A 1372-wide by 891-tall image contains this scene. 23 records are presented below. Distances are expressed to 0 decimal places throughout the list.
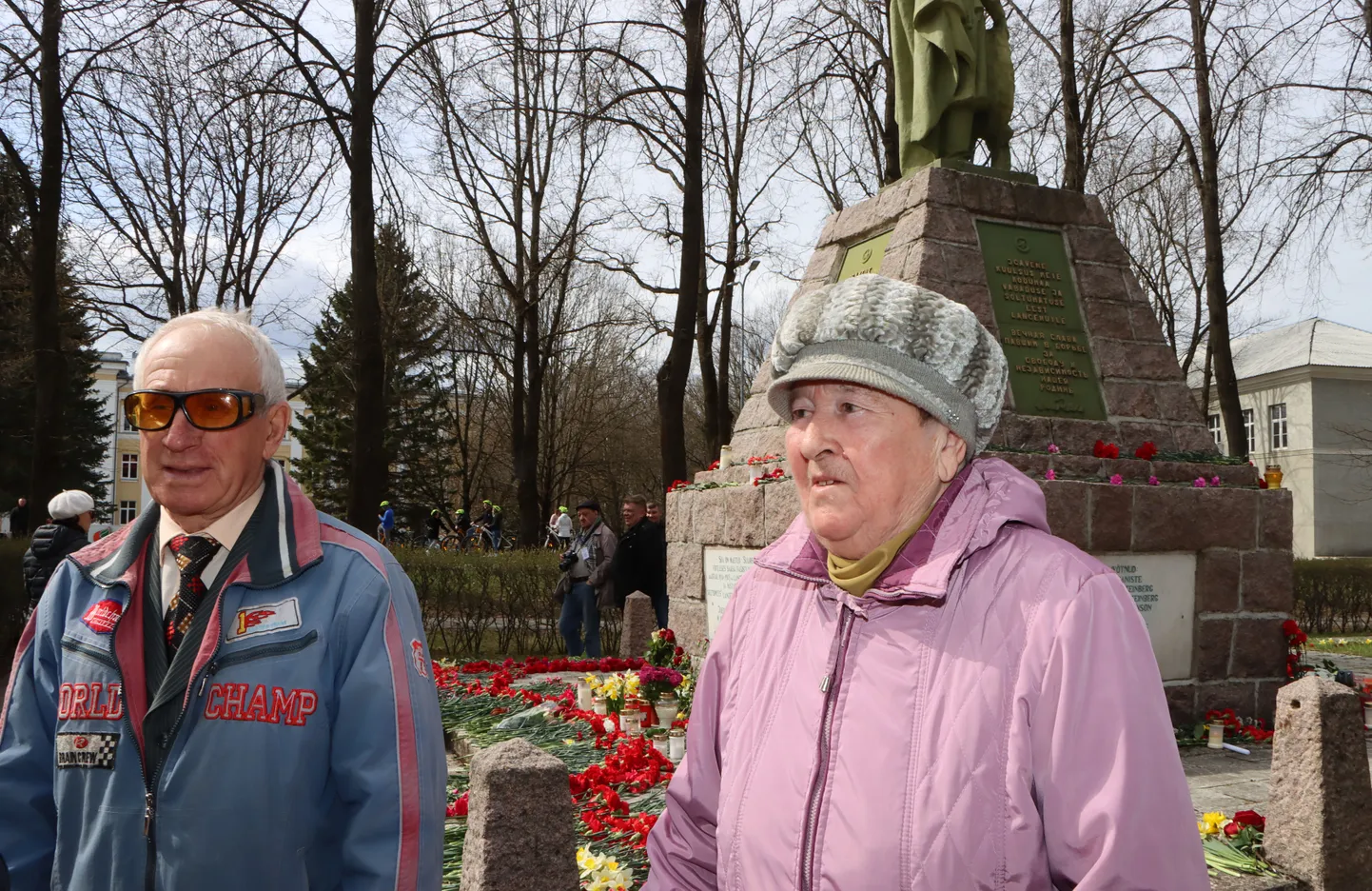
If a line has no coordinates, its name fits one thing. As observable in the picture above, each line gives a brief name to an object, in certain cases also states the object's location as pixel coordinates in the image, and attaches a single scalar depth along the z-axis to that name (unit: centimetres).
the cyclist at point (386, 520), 2803
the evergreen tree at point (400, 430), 3228
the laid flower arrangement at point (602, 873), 387
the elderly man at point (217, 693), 194
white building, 3616
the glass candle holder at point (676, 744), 614
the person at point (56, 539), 814
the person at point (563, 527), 2258
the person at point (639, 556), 1055
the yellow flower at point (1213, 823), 433
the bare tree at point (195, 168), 1149
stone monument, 635
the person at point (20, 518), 1939
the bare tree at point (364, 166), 1204
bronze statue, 725
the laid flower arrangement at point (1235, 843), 411
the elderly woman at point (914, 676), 152
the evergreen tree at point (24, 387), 1649
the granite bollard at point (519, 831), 323
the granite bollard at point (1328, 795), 403
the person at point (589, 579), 1061
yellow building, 6166
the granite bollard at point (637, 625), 975
